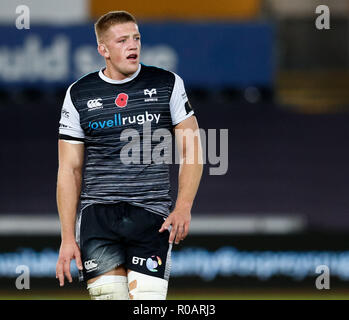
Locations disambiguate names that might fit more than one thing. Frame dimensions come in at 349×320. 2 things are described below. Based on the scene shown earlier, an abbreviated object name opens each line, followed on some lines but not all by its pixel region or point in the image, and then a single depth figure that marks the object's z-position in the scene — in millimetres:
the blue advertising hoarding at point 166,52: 25312
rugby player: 9297
